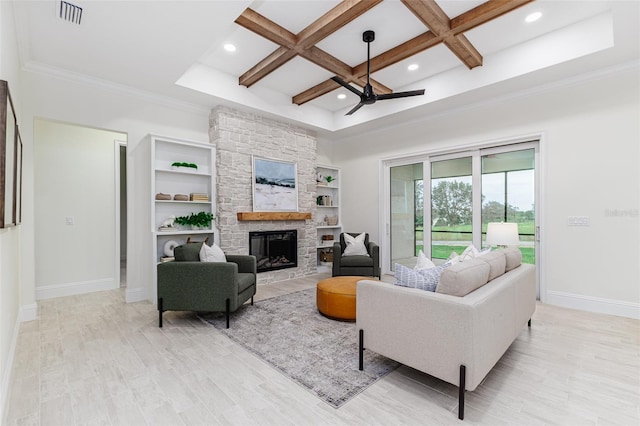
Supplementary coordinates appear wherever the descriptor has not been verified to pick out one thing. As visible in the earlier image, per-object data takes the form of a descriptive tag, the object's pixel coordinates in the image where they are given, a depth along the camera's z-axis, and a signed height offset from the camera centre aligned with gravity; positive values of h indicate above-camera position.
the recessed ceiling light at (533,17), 3.21 +2.08
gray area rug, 2.17 -1.21
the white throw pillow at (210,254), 3.54 -0.50
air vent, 2.61 +1.77
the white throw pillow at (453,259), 2.50 -0.42
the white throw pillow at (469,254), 2.68 -0.39
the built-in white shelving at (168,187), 4.19 +0.37
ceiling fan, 3.54 +1.44
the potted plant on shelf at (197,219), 4.41 -0.11
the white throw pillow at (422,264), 2.42 -0.43
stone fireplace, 4.80 +0.69
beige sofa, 1.77 -0.72
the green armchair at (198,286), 3.20 -0.79
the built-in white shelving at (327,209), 6.43 +0.05
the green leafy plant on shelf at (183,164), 4.34 +0.69
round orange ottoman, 3.27 -0.97
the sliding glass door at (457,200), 4.41 +0.19
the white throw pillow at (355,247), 5.20 -0.61
